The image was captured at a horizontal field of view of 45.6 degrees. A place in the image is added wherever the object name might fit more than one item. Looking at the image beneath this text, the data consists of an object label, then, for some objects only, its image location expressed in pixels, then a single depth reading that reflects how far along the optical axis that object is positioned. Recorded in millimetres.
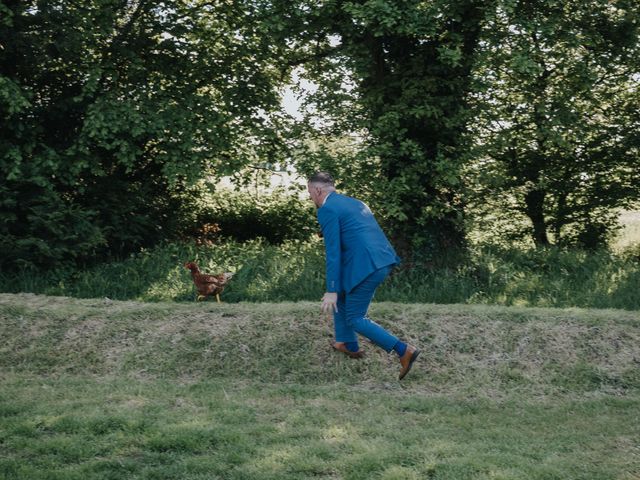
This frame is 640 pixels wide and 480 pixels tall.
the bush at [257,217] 15289
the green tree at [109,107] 11500
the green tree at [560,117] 11352
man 7023
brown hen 9945
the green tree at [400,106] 11453
